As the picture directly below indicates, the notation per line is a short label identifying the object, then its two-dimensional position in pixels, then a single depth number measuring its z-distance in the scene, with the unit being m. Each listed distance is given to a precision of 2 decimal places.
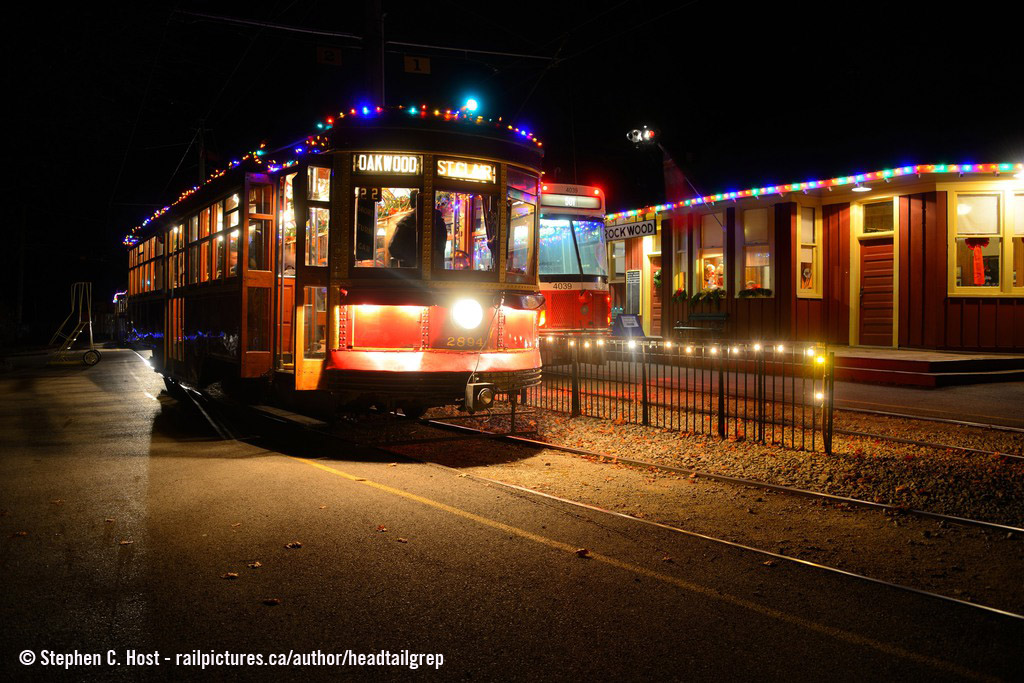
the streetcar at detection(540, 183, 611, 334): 15.89
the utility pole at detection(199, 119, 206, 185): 26.38
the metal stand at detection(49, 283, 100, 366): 22.96
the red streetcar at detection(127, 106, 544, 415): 8.41
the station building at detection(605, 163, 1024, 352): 15.47
